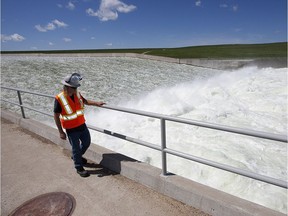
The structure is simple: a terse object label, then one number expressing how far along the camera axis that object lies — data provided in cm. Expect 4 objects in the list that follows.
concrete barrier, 224
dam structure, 218
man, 292
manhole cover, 261
